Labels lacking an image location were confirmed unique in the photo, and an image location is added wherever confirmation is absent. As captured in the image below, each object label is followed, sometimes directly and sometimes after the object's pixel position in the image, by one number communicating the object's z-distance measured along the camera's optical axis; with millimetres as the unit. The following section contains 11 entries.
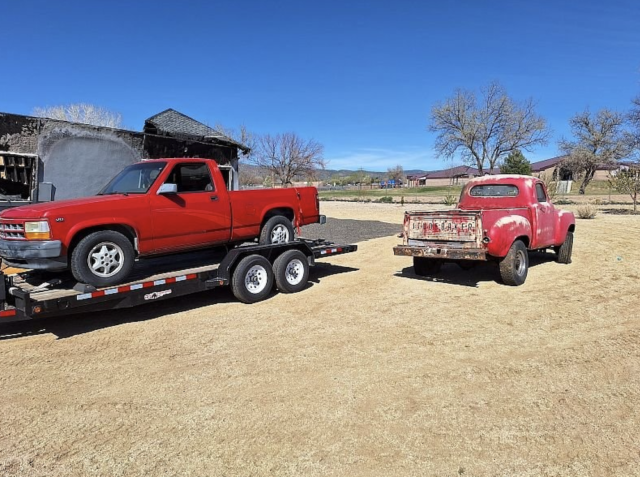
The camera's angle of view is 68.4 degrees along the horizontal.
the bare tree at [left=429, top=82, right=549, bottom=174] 48653
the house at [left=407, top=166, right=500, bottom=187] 106875
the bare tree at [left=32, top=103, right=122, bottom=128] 39447
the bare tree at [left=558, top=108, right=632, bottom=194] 59500
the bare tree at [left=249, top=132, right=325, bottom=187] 57750
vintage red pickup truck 8031
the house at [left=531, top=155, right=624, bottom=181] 67869
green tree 51531
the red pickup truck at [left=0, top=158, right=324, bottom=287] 5441
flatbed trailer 5324
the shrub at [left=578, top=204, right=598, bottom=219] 21531
